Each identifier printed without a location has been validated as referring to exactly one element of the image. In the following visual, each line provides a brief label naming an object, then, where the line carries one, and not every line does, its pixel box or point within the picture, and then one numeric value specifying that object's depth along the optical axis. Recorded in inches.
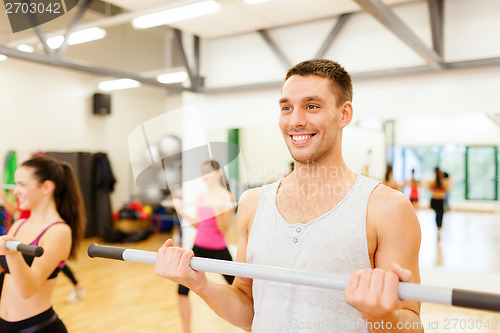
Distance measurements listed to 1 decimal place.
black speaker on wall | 326.6
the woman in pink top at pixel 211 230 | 127.9
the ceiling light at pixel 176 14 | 159.6
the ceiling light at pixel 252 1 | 169.1
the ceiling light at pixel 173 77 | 293.0
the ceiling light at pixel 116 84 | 309.2
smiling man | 45.3
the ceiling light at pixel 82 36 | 199.0
